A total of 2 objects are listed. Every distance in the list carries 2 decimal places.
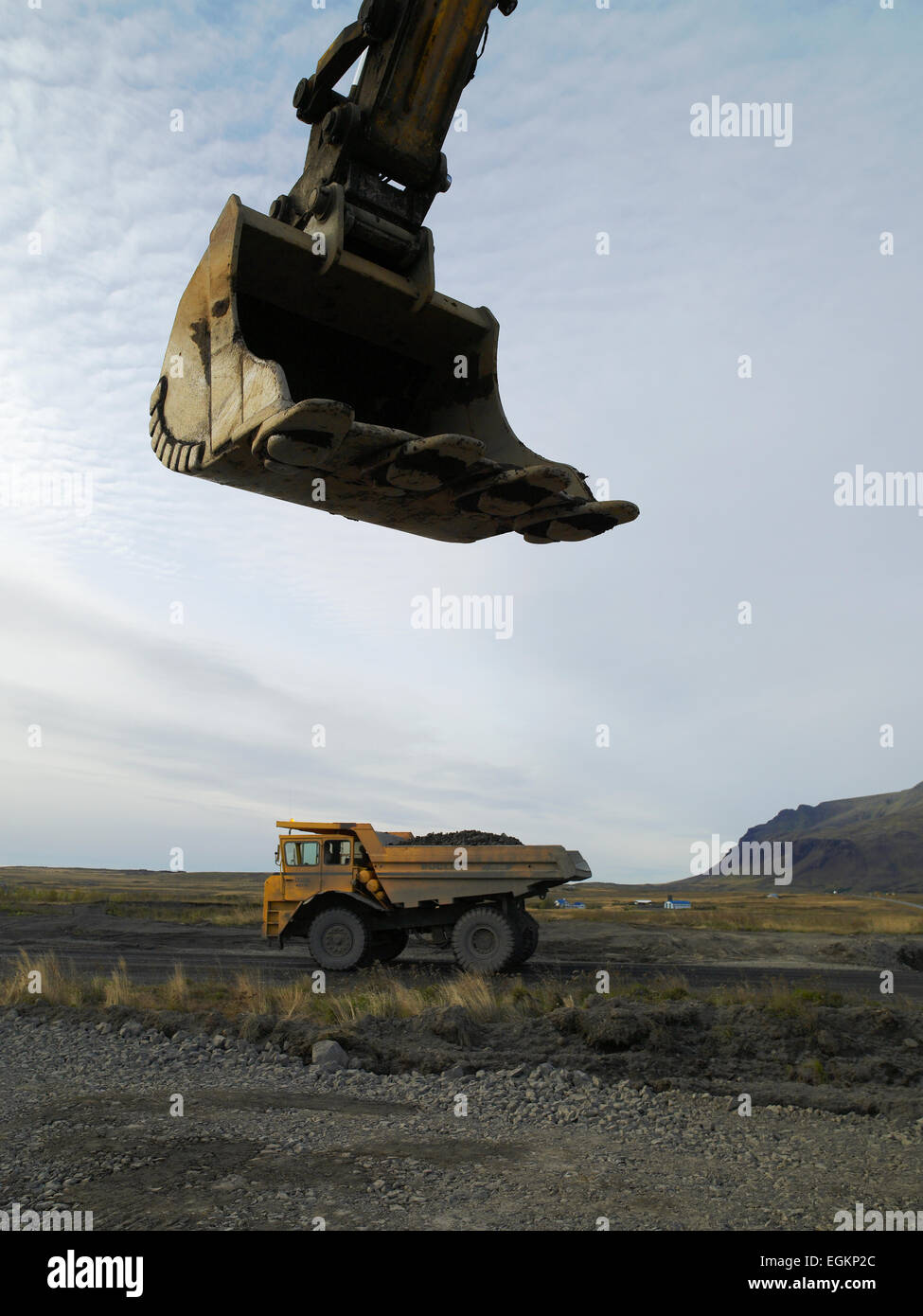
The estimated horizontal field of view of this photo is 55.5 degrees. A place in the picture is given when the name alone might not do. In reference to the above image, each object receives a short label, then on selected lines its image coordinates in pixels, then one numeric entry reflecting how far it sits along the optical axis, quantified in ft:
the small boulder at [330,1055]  26.30
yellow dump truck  50.57
